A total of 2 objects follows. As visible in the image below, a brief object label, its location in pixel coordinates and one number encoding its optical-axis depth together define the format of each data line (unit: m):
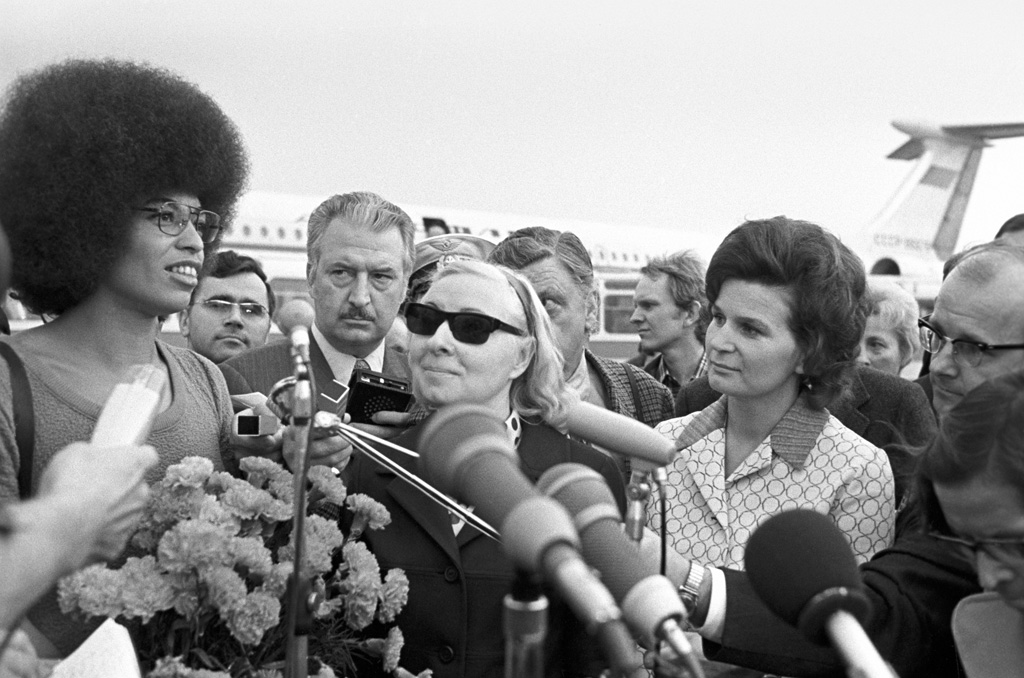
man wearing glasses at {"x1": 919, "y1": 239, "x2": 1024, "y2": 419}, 2.85
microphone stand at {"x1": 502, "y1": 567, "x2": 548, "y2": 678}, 1.30
